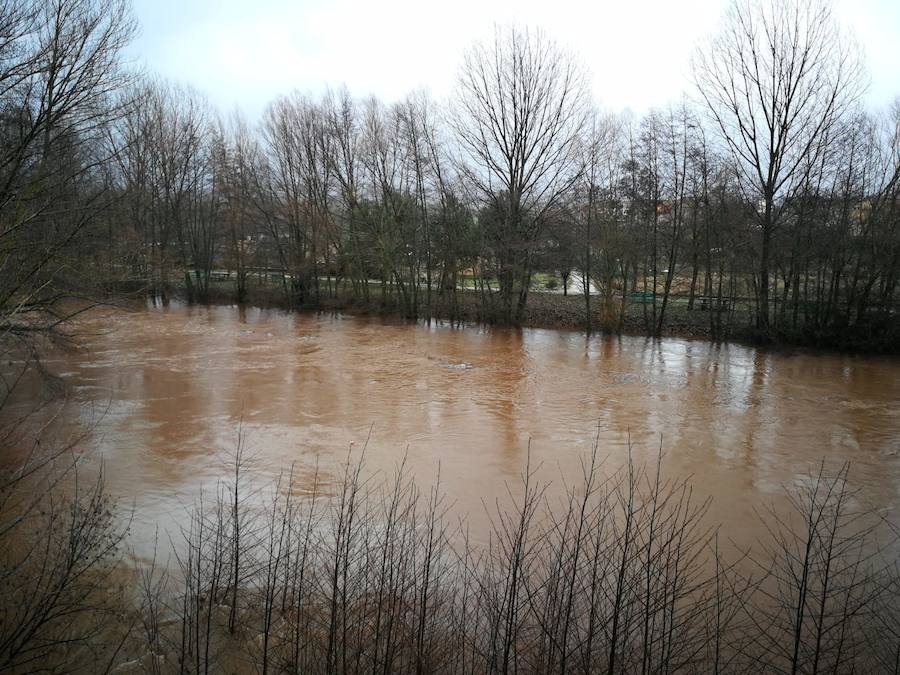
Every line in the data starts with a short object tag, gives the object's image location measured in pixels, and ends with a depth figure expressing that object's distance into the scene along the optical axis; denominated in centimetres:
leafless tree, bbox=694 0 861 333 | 2195
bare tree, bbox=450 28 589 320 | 2852
